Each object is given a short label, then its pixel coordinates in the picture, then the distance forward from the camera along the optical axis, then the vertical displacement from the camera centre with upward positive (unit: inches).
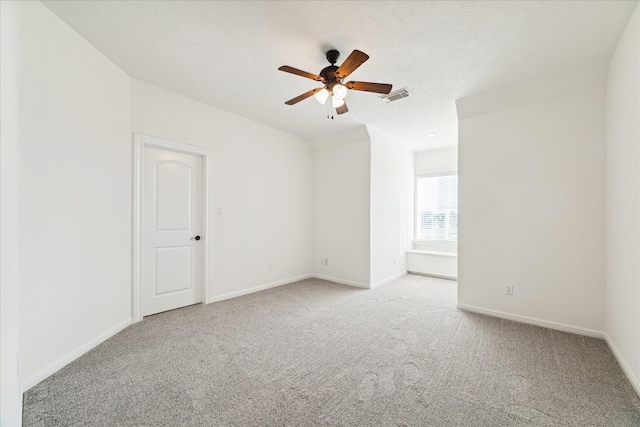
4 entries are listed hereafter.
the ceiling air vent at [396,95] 122.5 +58.0
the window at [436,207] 215.9 +5.5
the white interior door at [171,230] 125.2 -9.4
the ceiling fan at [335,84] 84.2 +45.7
